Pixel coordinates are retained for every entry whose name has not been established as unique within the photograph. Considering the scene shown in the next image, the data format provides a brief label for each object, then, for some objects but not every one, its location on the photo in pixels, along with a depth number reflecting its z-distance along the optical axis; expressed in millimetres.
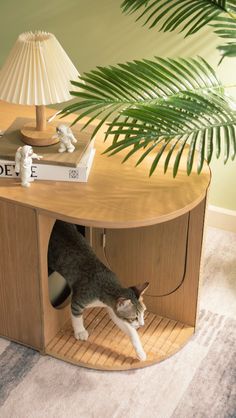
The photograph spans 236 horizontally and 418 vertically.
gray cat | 1751
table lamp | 1604
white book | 1680
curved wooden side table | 1618
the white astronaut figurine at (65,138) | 1693
